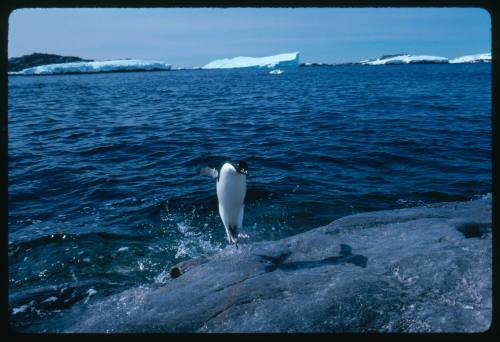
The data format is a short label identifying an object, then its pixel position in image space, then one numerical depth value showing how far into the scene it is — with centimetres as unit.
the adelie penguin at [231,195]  593
